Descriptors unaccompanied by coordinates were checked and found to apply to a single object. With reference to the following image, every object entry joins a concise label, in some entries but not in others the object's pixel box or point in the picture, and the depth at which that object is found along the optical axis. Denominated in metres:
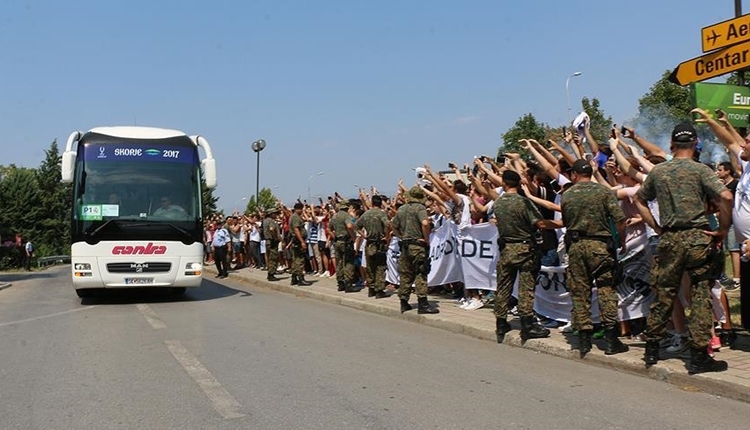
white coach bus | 12.09
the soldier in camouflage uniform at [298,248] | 15.72
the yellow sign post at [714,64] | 8.23
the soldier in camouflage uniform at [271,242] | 17.91
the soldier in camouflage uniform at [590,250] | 6.65
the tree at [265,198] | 76.81
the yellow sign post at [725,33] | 8.12
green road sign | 8.31
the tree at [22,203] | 54.48
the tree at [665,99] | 21.88
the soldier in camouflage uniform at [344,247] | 14.03
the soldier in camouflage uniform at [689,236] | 5.63
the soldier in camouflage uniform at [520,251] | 7.67
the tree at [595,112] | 45.84
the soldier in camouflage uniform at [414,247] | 10.09
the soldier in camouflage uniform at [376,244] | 12.32
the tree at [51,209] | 57.47
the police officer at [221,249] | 21.48
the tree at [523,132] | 57.72
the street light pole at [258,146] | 28.66
